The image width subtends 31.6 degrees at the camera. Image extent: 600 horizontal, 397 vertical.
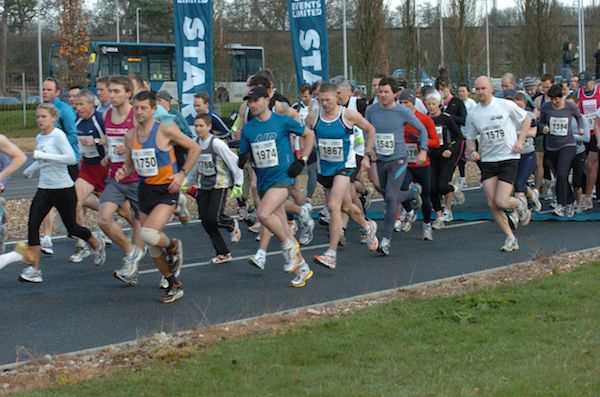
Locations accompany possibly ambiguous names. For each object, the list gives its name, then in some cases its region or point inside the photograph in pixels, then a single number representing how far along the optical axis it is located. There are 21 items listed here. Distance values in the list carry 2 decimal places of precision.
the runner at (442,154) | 14.20
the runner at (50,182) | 10.65
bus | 46.03
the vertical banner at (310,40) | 19.38
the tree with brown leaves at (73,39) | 41.62
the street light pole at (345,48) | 38.31
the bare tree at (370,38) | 35.69
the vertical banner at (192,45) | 16.78
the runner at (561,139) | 15.18
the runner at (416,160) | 13.26
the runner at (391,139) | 12.35
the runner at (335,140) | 11.34
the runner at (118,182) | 10.39
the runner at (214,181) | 11.77
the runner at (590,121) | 16.12
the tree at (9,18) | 61.28
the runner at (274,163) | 10.17
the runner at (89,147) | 11.89
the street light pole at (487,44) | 51.31
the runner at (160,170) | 9.55
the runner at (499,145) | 12.02
